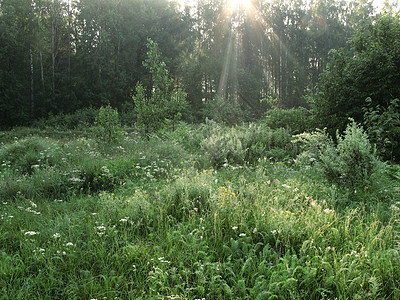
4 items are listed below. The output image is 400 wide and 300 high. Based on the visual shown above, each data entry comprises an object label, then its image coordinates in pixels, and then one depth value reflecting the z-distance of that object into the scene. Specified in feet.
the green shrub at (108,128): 32.62
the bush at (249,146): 23.08
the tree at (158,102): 34.88
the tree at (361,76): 24.72
